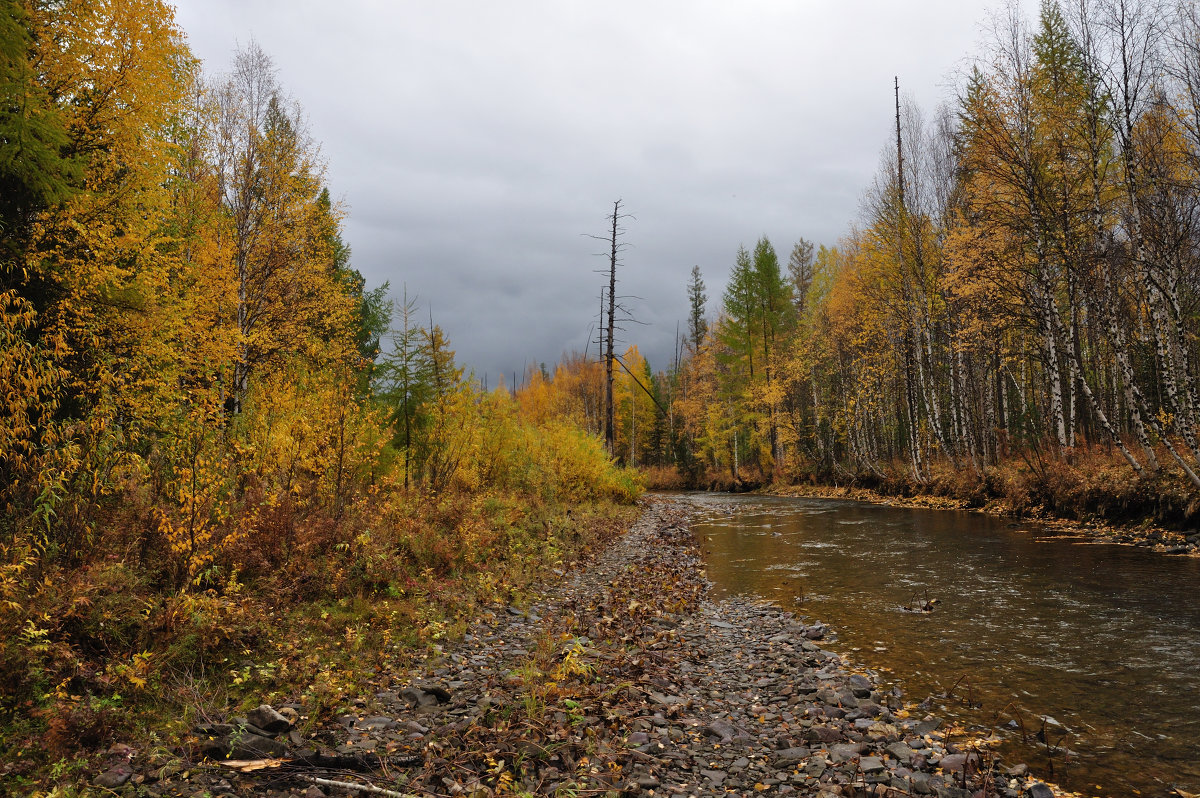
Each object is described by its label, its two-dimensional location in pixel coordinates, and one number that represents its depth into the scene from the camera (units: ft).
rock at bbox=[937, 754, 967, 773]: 14.28
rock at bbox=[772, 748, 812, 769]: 14.92
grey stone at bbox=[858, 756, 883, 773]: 14.29
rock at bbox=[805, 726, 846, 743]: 16.02
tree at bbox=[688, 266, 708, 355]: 193.52
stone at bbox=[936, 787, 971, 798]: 13.12
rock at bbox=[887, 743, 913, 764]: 14.79
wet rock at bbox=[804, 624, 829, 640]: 25.86
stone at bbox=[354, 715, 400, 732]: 15.29
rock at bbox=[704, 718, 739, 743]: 16.45
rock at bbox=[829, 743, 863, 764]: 14.89
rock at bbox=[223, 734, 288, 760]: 13.03
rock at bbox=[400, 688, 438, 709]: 17.35
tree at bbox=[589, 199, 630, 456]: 91.30
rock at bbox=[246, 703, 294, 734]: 14.39
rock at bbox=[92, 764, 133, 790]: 11.57
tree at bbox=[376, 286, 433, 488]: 45.01
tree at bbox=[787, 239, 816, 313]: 160.25
